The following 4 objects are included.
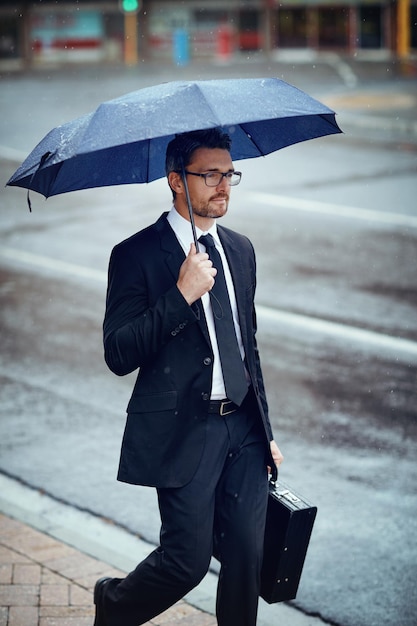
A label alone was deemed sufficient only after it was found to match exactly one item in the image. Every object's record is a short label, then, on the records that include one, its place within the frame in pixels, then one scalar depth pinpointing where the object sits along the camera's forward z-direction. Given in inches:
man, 155.8
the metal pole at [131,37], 1792.6
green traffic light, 1763.0
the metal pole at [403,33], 1705.2
